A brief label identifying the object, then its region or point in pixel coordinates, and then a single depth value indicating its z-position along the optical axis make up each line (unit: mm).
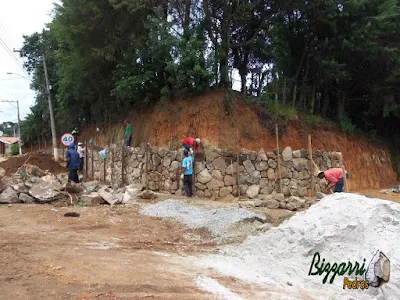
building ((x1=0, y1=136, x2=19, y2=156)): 69969
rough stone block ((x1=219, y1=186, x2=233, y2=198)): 13969
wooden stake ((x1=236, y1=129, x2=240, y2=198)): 13906
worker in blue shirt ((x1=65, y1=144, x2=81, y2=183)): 13859
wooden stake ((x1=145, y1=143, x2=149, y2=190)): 14820
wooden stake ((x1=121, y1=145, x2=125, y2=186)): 16266
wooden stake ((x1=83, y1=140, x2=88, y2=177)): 21255
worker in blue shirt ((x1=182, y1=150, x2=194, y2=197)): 13062
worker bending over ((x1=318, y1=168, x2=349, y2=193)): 10672
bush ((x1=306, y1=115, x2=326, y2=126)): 18719
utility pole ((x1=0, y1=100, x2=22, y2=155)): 42000
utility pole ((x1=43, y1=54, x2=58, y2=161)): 24656
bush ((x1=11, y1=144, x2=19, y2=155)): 51878
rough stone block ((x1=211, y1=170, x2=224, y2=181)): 13953
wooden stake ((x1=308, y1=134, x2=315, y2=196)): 14391
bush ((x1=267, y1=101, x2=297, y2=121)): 17422
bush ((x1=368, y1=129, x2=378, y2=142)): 22219
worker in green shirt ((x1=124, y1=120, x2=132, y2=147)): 17562
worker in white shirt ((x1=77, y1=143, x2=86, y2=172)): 20552
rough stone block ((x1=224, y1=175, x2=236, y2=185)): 14000
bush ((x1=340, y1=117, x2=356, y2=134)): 20344
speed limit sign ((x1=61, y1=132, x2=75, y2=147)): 18069
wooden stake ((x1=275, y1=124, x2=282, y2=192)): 14234
